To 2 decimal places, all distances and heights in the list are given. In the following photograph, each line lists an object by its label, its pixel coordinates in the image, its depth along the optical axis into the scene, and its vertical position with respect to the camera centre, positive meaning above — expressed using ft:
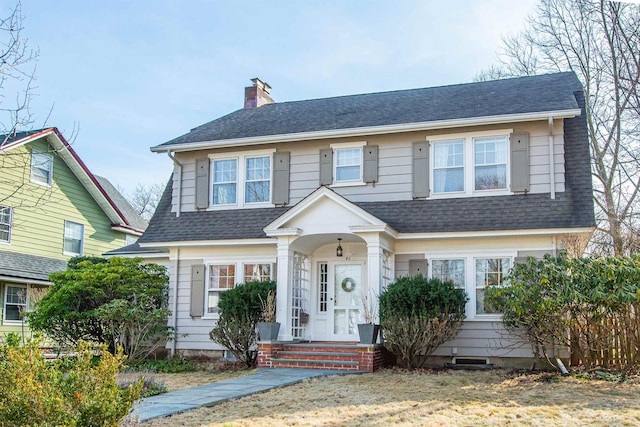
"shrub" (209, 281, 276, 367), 45.60 -1.52
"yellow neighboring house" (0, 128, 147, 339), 64.29 +7.53
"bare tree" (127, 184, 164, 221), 150.82 +22.46
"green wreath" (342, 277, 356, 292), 49.11 +1.10
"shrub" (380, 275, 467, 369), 41.27 -0.98
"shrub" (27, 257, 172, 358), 46.68 -1.00
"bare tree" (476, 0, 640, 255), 65.21 +22.43
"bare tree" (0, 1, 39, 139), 23.43 +8.67
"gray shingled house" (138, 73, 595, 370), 44.47 +7.06
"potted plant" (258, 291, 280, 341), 44.42 -1.61
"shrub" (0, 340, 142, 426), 17.93 -2.74
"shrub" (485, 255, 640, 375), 35.60 -0.13
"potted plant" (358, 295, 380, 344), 41.98 -1.73
